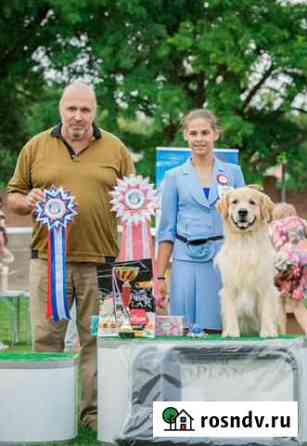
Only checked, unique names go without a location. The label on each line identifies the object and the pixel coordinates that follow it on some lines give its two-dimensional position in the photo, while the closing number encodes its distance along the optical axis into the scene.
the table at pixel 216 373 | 6.93
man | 8.05
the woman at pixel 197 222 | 7.85
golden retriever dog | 7.40
